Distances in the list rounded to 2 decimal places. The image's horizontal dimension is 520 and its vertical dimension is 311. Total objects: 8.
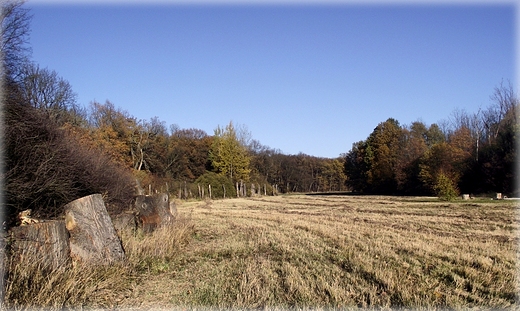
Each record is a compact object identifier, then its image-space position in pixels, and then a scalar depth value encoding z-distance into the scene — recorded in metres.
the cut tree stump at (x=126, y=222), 11.41
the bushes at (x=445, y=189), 31.75
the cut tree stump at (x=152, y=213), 11.99
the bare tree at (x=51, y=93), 33.50
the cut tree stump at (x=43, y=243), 6.20
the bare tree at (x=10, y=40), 11.82
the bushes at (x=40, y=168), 9.62
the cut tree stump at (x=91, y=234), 7.29
